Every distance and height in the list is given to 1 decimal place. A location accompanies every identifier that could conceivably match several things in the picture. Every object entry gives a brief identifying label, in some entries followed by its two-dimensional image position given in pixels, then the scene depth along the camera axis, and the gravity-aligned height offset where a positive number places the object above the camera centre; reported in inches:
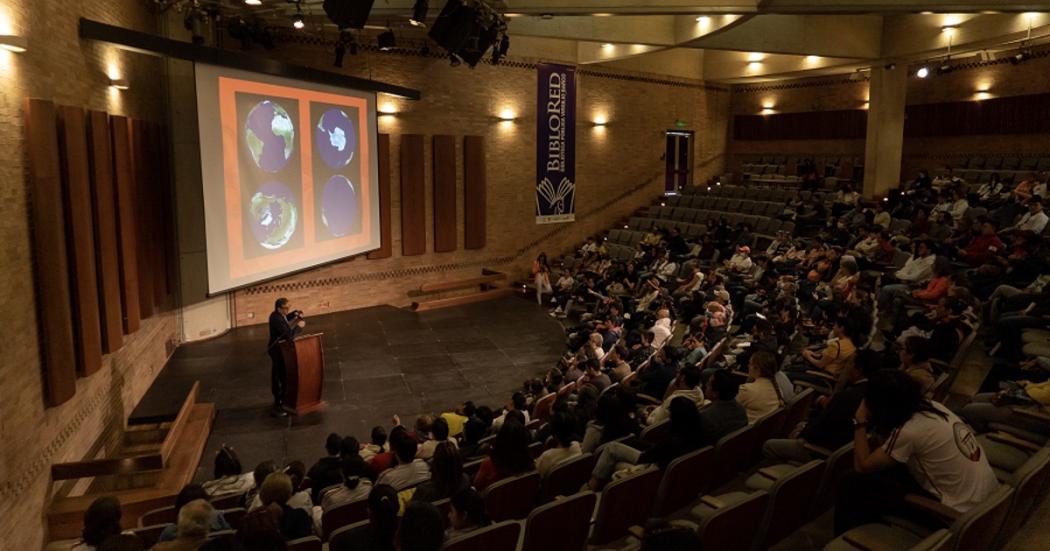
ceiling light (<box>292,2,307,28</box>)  358.9 +73.0
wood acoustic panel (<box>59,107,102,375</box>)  217.0 -23.9
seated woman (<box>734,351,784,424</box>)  180.1 -57.7
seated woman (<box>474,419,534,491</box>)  152.8 -62.7
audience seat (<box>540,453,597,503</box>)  156.4 -70.6
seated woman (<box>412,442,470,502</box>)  142.4 -62.8
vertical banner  589.3 +18.2
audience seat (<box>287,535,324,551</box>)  124.8 -67.5
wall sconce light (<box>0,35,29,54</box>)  181.6 +30.9
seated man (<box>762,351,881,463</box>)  152.9 -56.7
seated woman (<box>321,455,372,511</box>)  157.9 -73.4
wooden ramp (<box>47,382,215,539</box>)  210.7 -104.7
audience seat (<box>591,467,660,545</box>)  136.4 -67.5
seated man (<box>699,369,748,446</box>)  163.2 -57.4
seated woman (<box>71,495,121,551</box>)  134.3 -68.8
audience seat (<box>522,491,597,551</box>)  122.2 -64.1
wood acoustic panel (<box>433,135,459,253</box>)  530.6 -22.9
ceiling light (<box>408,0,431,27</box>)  322.7 +70.3
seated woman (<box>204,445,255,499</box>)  183.9 -83.9
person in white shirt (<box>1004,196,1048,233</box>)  361.4 -27.2
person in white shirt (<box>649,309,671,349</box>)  336.2 -78.8
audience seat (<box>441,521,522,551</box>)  109.3 -59.4
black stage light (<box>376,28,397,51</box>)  393.1 +68.9
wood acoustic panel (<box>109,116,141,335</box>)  261.3 -24.8
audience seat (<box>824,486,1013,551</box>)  99.0 -55.6
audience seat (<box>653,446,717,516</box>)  143.6 -65.9
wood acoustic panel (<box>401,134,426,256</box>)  511.8 -24.6
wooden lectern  295.3 -88.8
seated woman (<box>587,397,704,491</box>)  149.6 -58.7
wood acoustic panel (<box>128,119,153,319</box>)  296.2 -24.0
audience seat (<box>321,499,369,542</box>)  149.8 -75.8
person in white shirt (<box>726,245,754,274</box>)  450.6 -62.2
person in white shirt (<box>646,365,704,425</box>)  190.2 -61.5
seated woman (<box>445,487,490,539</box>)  118.5 -58.5
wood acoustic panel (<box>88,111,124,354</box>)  238.4 -25.3
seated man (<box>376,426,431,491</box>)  159.3 -69.7
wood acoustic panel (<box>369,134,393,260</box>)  493.7 -24.6
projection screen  292.7 -5.2
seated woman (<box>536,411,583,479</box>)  165.5 -66.4
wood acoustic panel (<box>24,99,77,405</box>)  199.3 -25.3
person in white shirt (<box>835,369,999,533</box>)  114.7 -47.0
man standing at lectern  294.8 -73.8
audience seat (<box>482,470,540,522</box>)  143.7 -69.3
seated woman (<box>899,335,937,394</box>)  168.2 -45.7
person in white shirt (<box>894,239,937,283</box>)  345.7 -49.7
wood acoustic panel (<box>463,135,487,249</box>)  548.4 -21.8
